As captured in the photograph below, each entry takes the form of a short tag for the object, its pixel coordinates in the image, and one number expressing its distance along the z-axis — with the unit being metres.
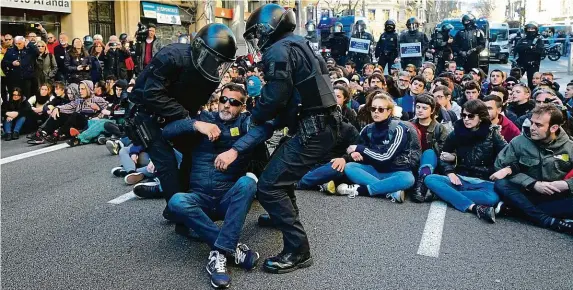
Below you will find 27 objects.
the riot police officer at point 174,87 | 3.91
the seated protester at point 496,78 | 8.49
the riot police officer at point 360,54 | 13.74
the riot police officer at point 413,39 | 12.56
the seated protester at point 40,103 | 10.25
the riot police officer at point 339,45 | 14.62
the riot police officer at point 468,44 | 13.30
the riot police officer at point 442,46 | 13.77
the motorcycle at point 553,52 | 26.85
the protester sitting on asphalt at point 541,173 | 4.63
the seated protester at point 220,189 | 3.59
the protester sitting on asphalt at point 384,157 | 5.55
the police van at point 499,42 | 28.56
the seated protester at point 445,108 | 6.75
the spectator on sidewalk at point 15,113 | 9.84
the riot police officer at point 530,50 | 13.72
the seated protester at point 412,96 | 7.66
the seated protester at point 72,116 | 9.41
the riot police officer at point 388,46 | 13.27
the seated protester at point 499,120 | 5.84
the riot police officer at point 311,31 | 21.86
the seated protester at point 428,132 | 5.71
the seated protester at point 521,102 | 6.97
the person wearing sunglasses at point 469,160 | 5.21
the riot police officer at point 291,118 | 3.55
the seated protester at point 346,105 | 6.51
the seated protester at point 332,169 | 5.79
